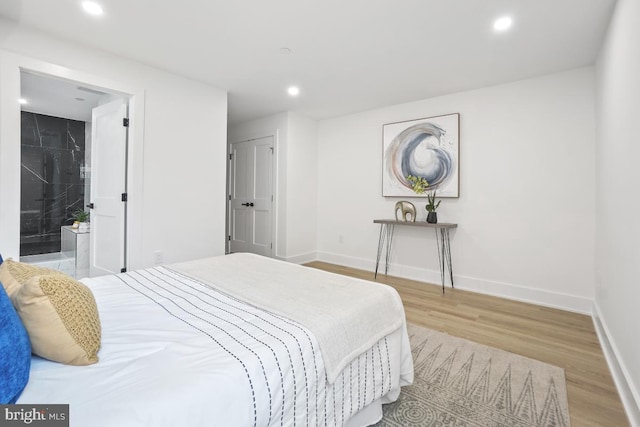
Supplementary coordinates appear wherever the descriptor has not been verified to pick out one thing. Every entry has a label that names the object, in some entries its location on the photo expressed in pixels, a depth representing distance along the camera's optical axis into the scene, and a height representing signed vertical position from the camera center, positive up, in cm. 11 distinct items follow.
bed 77 -46
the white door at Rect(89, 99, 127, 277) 304 +29
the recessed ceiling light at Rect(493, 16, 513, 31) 222 +150
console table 357 -27
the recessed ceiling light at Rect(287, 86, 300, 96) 367 +161
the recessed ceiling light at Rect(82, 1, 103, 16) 213 +153
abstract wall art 371 +83
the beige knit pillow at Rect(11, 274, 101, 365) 83 -32
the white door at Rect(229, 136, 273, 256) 495 +34
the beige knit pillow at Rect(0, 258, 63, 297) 95 -22
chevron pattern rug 147 -101
